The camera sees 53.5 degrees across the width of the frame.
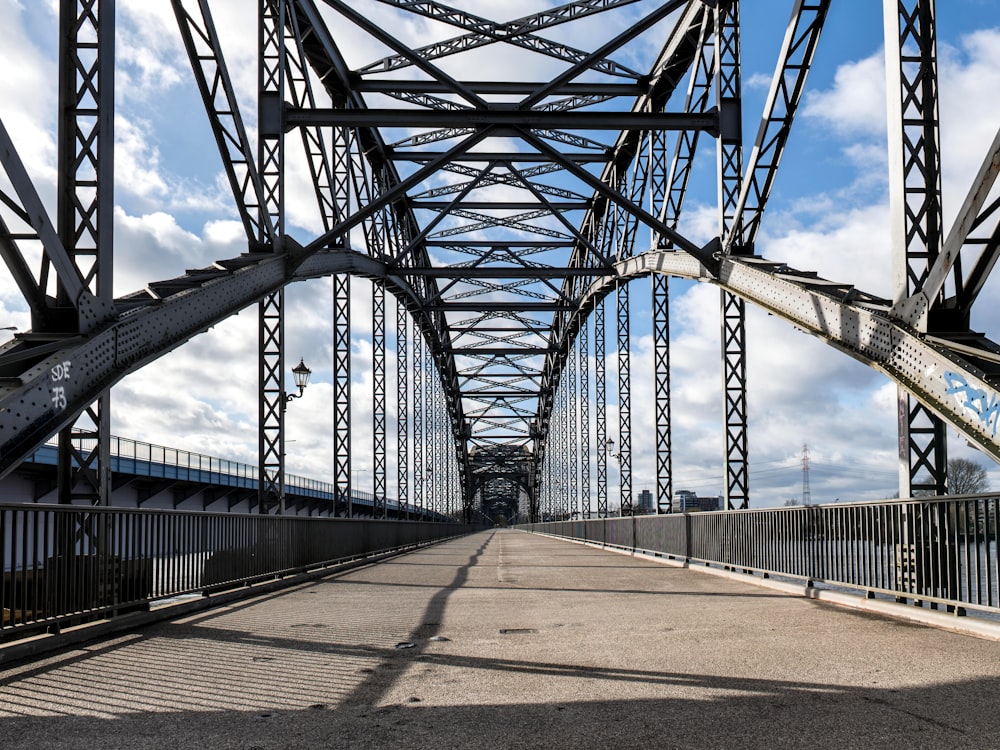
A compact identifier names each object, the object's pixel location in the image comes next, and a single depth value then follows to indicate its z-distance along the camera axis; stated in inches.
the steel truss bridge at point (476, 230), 389.7
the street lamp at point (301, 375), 897.5
